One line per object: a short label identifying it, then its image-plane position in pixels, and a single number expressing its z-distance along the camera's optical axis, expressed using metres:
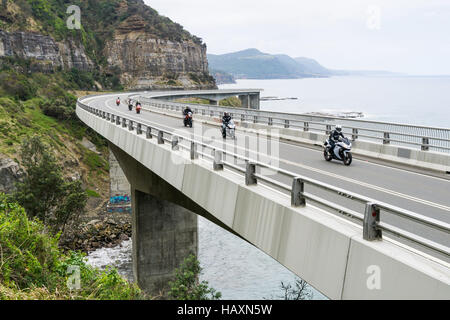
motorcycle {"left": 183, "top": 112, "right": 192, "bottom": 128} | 28.61
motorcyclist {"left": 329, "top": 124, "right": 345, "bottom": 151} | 15.23
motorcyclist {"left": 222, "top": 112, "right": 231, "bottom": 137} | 21.64
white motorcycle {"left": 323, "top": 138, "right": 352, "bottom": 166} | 14.86
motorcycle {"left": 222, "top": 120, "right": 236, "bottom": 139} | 21.59
